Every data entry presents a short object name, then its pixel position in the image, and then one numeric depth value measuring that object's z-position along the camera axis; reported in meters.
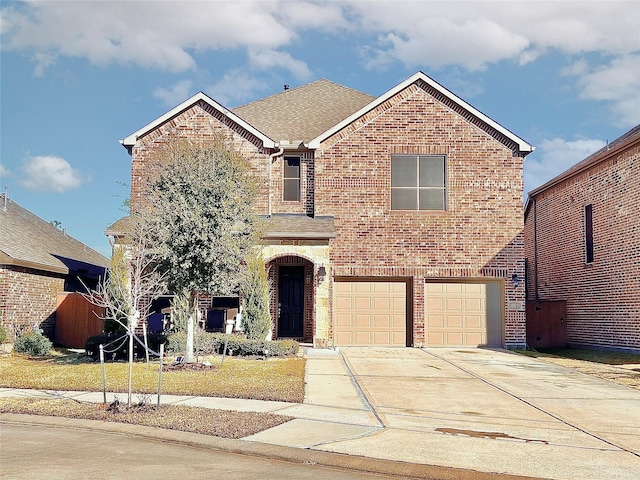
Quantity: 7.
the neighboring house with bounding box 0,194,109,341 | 18.58
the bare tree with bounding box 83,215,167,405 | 12.08
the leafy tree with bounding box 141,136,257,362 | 13.91
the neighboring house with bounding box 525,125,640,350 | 18.91
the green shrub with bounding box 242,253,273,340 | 17.81
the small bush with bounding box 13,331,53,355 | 17.72
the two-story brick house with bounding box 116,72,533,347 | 20.89
